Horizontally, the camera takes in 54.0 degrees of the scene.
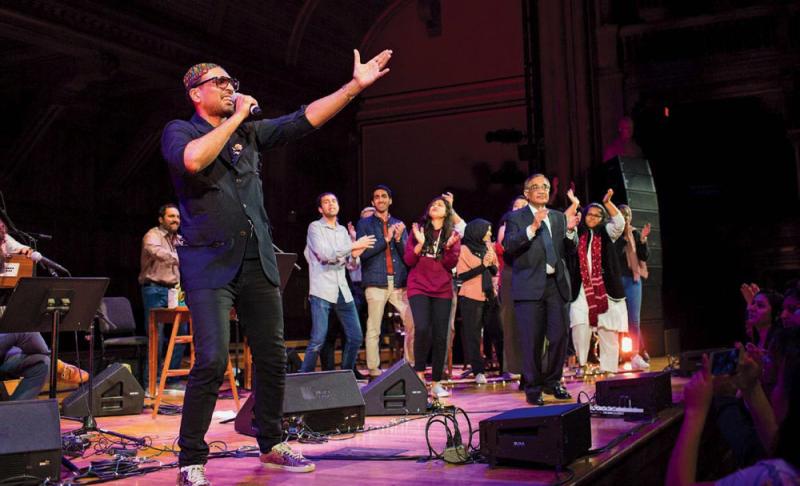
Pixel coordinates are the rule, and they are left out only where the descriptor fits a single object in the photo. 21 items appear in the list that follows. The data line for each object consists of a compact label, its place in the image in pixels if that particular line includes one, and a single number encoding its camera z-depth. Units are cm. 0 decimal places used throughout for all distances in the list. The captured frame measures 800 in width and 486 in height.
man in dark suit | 539
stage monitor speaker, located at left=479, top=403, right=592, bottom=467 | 313
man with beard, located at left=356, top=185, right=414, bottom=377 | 741
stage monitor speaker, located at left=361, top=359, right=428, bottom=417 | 507
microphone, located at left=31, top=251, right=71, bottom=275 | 468
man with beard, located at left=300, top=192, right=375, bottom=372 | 696
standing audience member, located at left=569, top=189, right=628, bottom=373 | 725
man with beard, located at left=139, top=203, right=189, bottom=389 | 730
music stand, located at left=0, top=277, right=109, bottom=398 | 427
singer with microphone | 292
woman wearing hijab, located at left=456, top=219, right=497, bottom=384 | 729
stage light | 762
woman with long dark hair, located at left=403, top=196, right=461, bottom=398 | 620
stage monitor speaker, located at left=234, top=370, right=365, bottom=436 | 425
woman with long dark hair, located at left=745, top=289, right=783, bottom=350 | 489
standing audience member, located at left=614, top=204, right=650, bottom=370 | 782
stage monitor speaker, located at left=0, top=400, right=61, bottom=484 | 303
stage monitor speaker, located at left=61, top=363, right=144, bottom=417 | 561
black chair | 735
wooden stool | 537
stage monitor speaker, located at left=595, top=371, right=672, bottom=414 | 455
